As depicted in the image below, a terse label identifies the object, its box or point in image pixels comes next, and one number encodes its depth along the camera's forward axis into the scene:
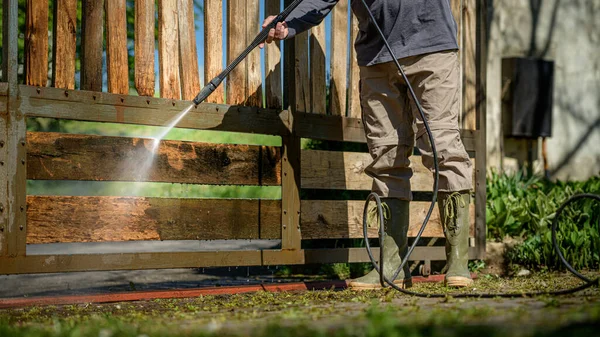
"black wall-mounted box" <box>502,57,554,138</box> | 8.49
